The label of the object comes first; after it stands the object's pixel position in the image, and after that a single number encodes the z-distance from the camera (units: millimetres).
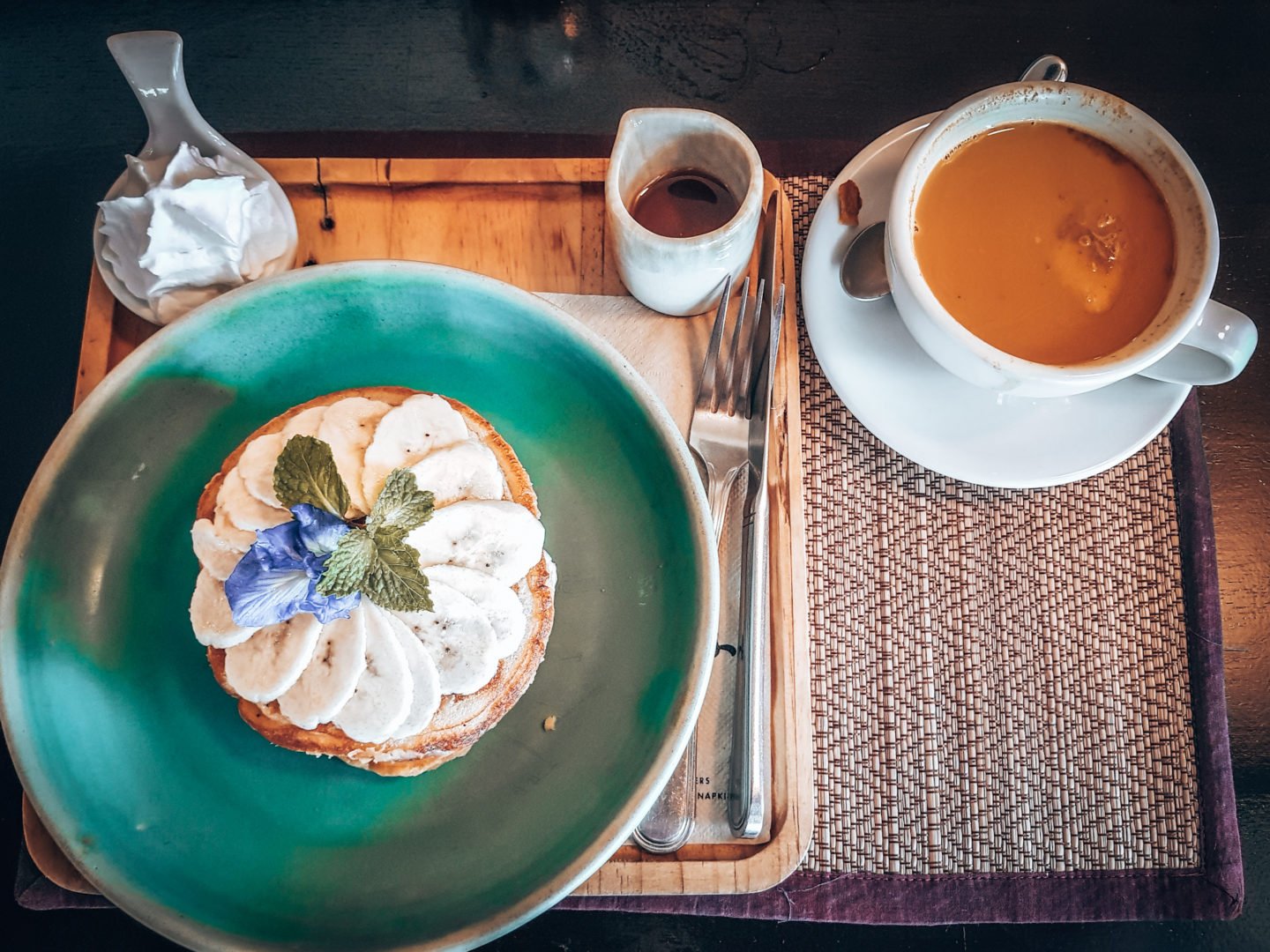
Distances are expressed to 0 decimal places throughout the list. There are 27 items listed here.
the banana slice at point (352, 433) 323
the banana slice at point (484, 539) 319
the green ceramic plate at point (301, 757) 326
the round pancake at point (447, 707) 327
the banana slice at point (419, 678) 315
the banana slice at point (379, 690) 311
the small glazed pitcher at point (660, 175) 335
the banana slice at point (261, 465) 323
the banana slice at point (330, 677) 312
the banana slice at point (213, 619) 317
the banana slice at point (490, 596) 319
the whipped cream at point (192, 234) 364
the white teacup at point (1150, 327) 327
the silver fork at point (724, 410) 364
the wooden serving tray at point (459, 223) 384
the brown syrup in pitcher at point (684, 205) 370
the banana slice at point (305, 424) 335
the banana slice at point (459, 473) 323
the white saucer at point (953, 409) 357
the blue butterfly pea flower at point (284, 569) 292
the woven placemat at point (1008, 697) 367
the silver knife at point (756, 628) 342
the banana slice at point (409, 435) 323
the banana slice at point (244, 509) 321
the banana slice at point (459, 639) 317
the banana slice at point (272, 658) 314
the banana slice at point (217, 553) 321
